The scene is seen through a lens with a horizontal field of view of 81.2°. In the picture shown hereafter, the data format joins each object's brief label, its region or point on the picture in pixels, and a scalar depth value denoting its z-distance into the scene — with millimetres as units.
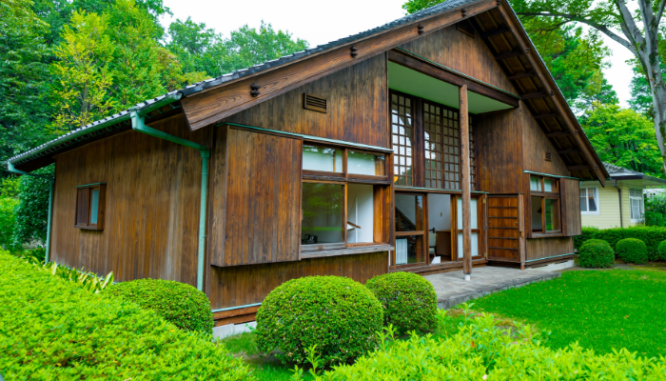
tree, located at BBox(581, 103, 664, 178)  23594
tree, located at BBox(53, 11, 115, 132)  16625
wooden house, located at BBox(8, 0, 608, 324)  4953
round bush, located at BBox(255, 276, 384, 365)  3578
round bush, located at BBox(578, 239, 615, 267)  12562
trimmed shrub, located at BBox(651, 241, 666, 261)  13477
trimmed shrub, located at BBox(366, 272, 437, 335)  4672
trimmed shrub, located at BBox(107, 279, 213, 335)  3730
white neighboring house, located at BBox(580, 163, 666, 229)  17938
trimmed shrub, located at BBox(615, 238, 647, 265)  13867
